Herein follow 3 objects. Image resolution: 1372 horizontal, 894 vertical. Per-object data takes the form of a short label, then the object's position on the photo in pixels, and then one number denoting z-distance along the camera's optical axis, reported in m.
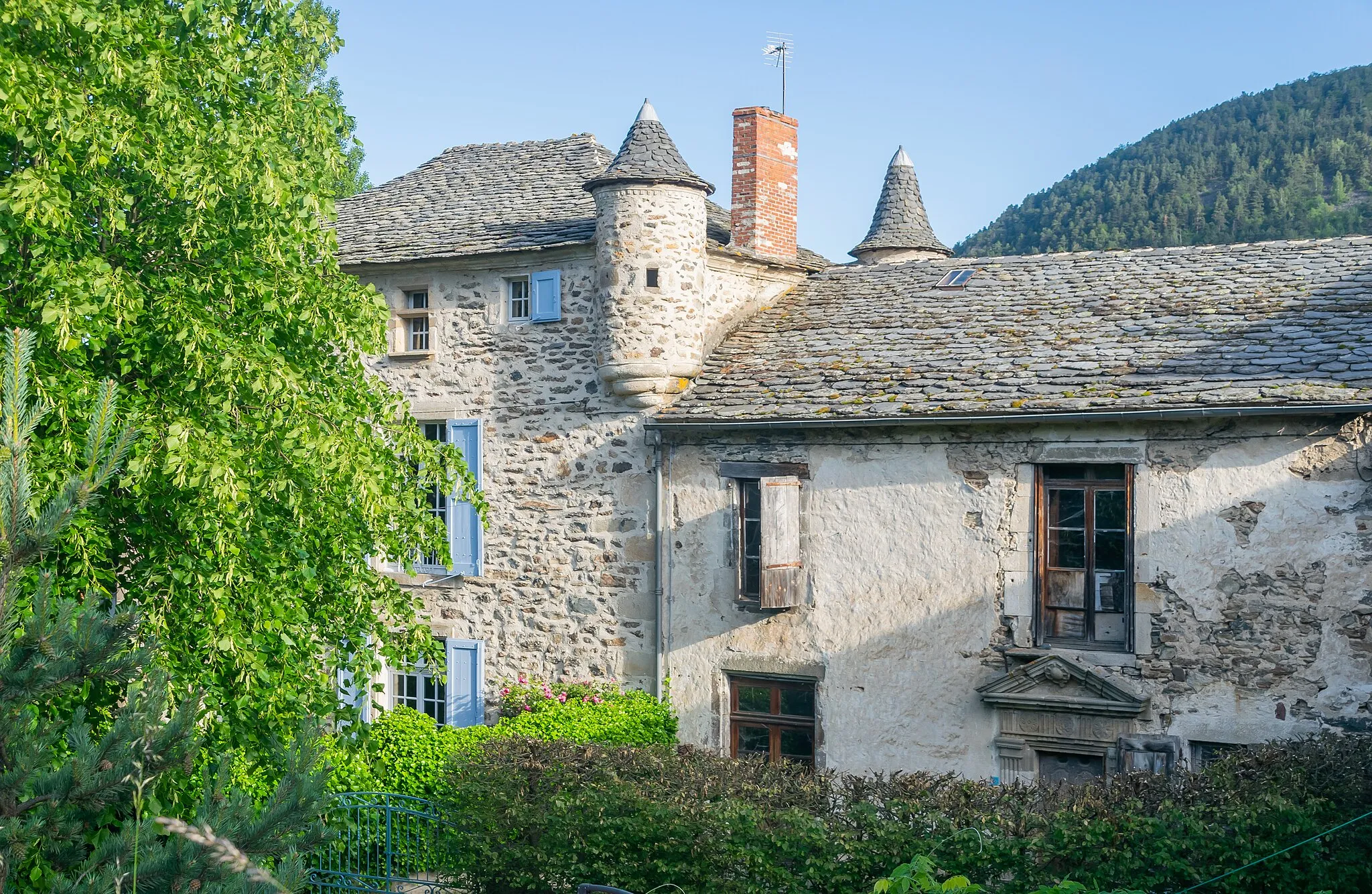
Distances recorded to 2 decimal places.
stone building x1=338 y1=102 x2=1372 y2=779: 11.68
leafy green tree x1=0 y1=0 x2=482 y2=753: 7.68
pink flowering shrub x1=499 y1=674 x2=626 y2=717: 14.51
